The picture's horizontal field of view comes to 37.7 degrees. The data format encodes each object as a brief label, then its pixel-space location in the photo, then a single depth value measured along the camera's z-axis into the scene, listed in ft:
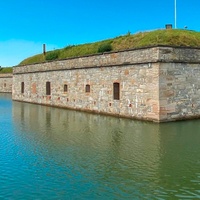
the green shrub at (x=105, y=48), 61.62
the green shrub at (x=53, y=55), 82.33
